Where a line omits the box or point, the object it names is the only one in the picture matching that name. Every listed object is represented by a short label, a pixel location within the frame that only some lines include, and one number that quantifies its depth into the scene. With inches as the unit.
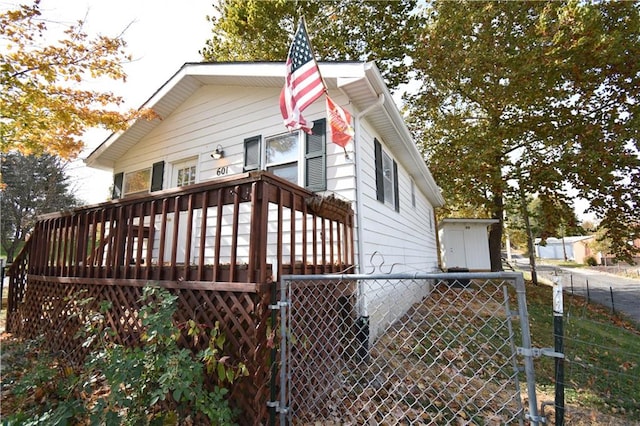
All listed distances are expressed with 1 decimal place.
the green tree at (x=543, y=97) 369.4
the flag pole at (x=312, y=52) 143.7
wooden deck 91.0
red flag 153.5
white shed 556.1
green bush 75.5
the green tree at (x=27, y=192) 539.5
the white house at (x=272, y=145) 179.5
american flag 141.5
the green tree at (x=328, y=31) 409.7
